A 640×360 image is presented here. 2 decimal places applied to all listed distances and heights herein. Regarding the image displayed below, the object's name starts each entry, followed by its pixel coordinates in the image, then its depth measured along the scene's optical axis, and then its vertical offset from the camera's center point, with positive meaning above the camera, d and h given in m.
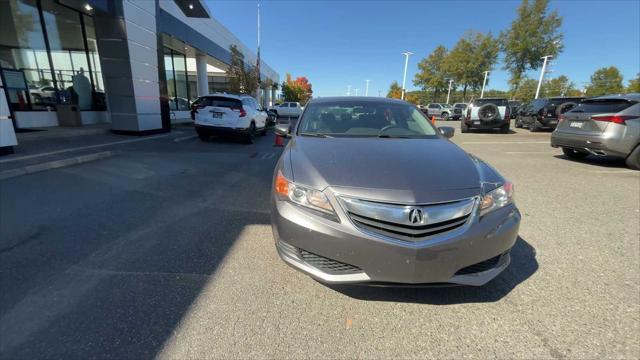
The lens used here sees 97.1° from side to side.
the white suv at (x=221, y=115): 9.63 -0.52
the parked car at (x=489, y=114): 14.11 -0.17
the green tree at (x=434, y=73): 47.97 +6.03
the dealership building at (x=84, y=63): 9.38 +1.06
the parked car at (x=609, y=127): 5.95 -0.23
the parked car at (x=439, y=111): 30.80 -0.29
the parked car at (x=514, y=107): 27.72 +0.50
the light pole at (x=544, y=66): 31.50 +5.20
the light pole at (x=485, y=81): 42.03 +4.37
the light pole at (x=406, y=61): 44.97 +7.13
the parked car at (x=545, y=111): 13.38 +0.13
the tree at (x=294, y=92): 62.84 +2.55
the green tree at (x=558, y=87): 64.31 +6.06
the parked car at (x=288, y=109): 26.15 -0.61
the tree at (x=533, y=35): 32.31 +8.70
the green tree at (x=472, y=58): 41.62 +7.52
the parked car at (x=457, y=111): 29.88 -0.16
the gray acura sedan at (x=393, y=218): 1.74 -0.70
